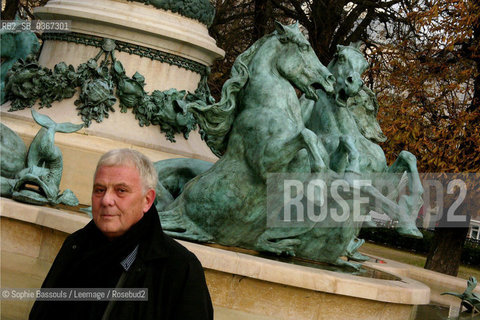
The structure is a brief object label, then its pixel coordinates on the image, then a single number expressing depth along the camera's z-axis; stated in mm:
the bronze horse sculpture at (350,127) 7016
